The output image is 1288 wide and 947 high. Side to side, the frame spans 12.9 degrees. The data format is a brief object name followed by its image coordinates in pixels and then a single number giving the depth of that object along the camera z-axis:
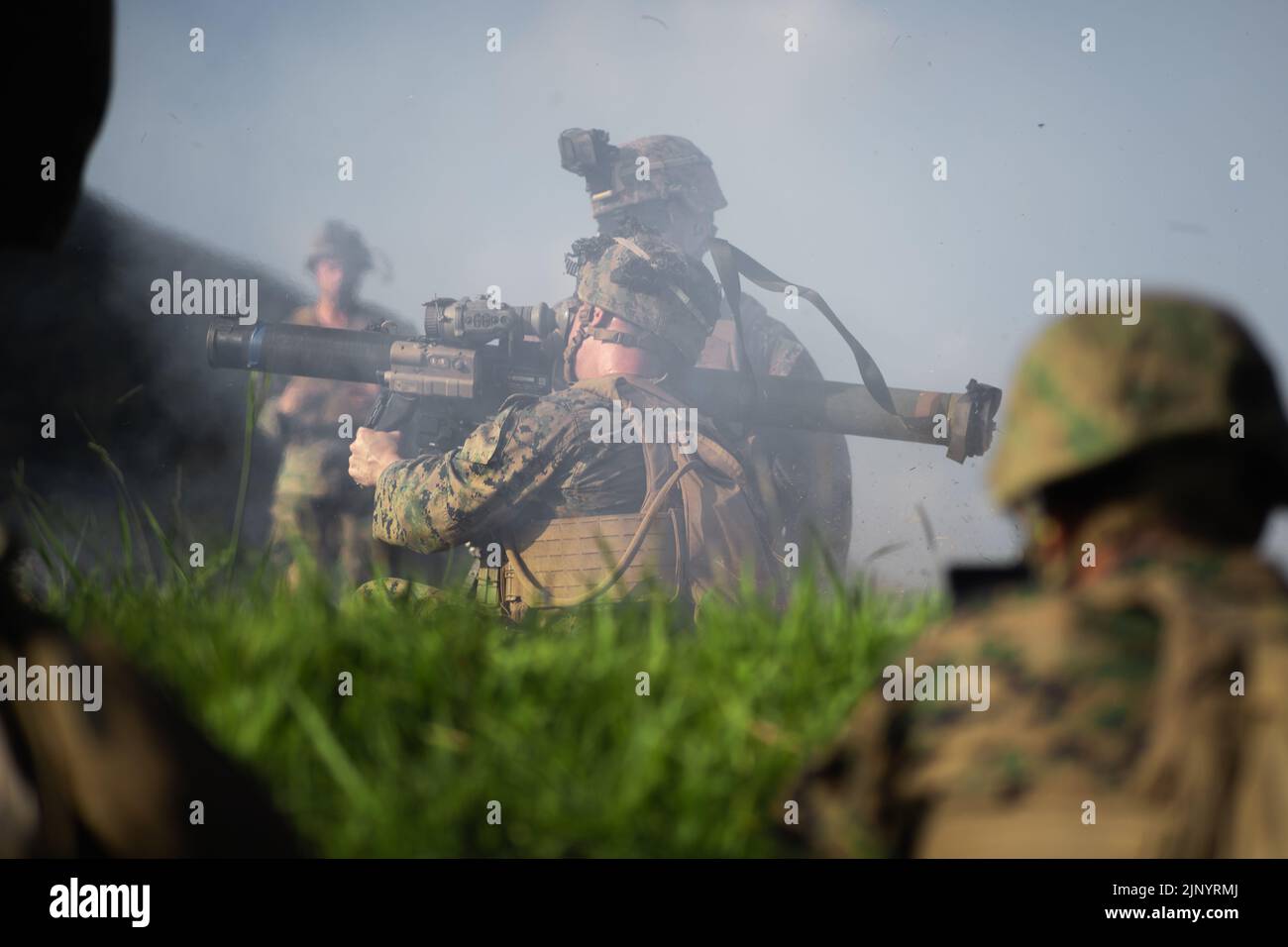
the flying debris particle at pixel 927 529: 9.00
